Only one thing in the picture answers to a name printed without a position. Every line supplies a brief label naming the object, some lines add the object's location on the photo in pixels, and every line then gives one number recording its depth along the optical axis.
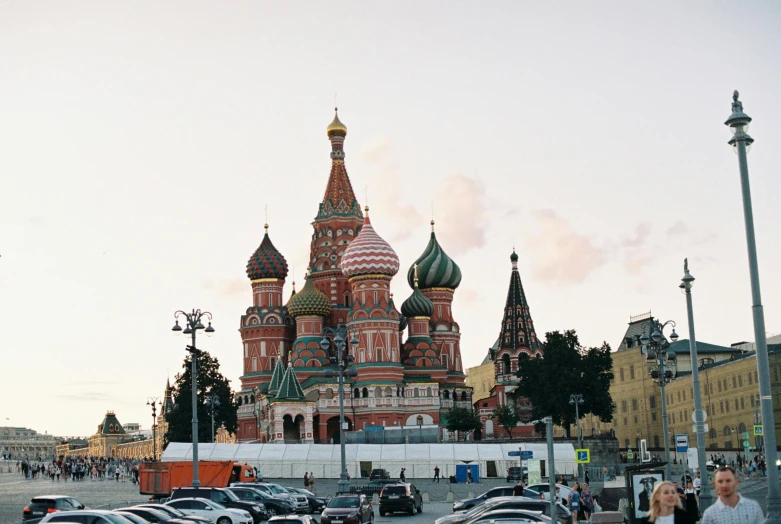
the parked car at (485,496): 33.88
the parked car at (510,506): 26.28
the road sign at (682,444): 30.98
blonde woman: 8.86
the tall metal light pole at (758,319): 16.48
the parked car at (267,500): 36.12
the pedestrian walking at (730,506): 8.94
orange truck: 44.66
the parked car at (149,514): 26.42
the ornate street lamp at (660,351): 32.10
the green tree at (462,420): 84.88
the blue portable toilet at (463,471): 56.92
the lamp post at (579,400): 53.82
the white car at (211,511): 29.88
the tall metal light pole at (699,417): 25.28
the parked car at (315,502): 39.29
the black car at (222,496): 33.56
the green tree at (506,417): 85.19
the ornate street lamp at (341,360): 36.62
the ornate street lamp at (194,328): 35.28
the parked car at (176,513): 26.31
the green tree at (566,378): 75.56
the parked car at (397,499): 36.31
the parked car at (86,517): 22.81
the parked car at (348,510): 28.77
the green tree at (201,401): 77.25
